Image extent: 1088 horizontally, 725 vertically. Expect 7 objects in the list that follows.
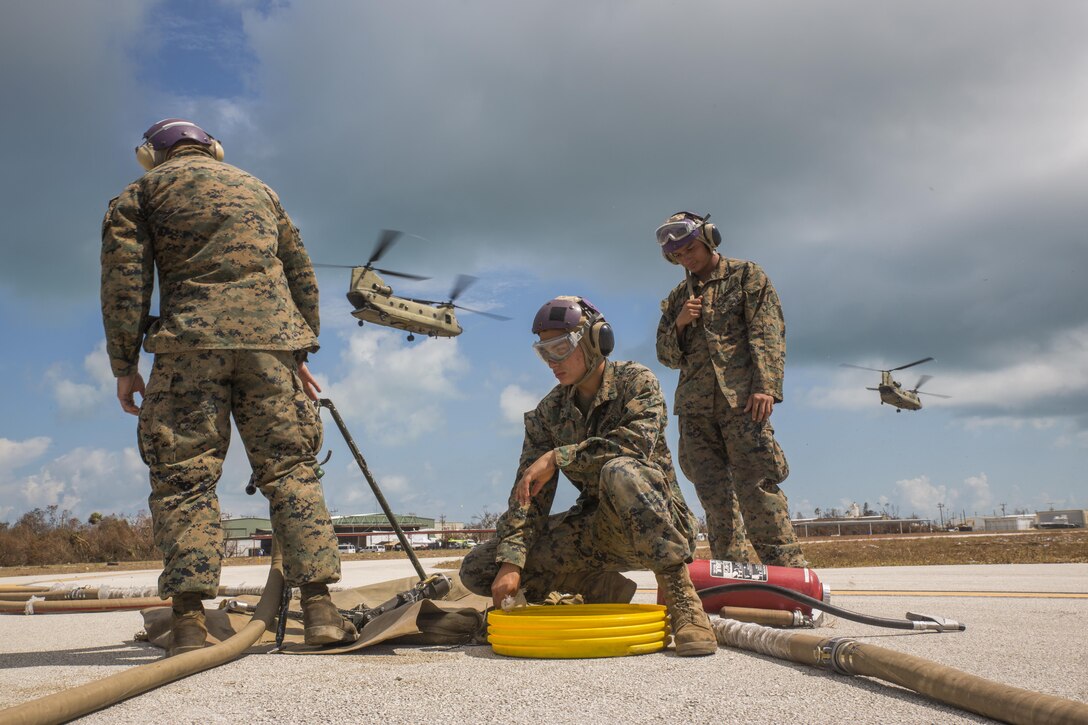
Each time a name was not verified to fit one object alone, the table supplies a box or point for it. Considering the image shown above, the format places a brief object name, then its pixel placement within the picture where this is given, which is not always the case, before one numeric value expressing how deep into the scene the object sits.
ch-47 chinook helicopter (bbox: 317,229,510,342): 38.53
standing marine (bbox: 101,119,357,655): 3.50
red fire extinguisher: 4.16
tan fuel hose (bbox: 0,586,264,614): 6.20
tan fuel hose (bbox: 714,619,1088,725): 1.87
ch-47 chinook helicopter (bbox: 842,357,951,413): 62.31
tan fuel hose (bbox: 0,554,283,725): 2.05
